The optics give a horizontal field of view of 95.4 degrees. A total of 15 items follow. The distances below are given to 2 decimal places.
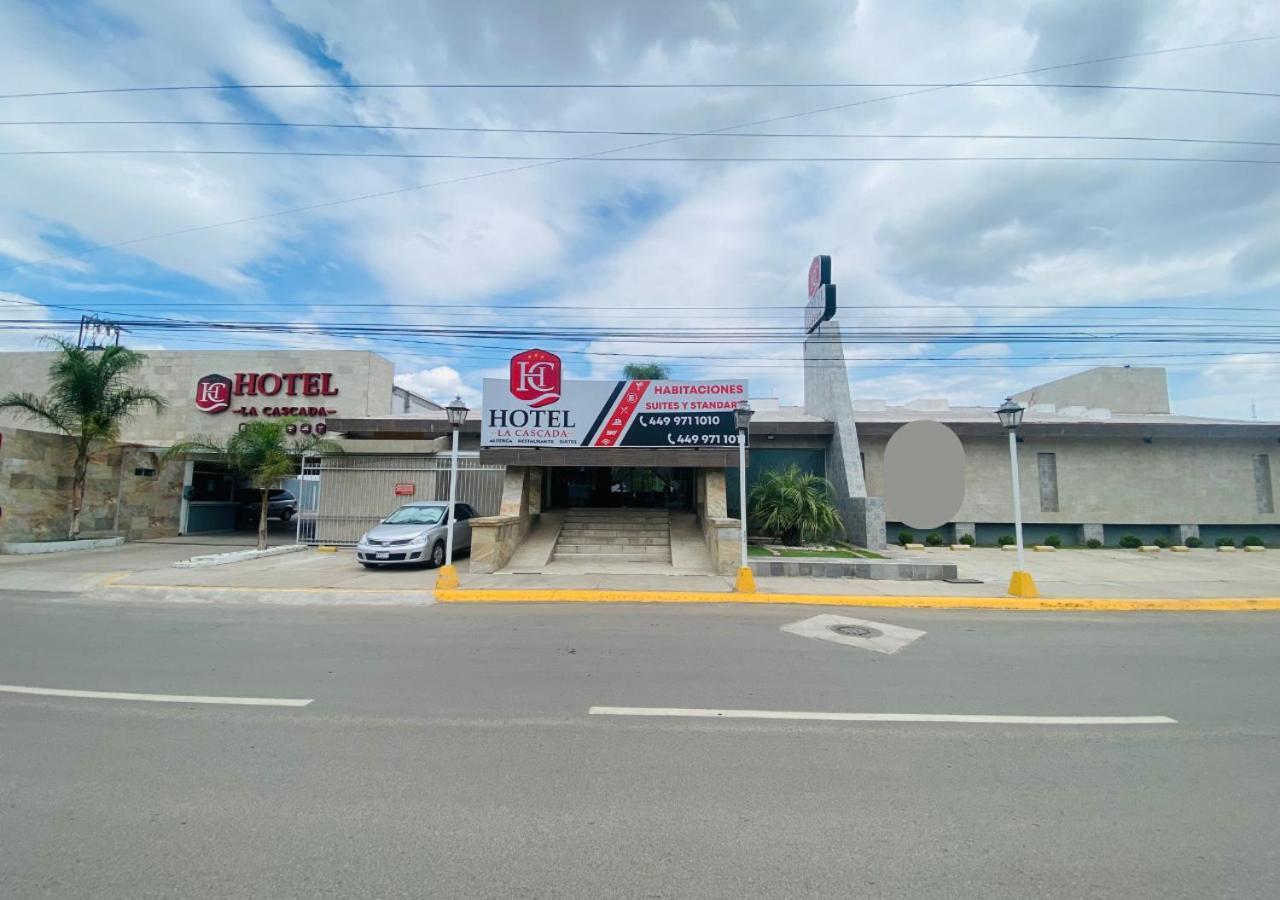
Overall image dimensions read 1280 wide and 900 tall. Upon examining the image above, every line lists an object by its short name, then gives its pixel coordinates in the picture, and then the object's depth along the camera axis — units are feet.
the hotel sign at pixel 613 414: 45.88
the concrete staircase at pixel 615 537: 46.40
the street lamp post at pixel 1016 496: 32.99
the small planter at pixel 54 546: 48.78
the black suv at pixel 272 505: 77.74
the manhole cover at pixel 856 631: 24.61
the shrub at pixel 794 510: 51.01
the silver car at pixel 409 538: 42.32
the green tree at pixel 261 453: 51.16
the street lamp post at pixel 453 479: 34.73
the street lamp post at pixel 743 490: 33.94
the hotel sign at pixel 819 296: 58.70
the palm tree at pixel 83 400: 50.44
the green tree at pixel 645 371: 106.93
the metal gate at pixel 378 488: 56.49
